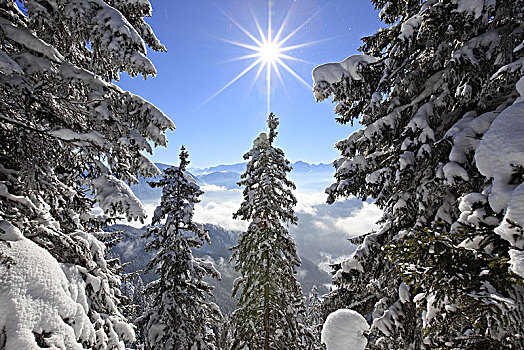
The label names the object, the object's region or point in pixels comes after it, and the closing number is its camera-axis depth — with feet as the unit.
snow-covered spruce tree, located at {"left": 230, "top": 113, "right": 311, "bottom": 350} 38.88
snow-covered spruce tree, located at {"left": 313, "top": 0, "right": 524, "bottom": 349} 8.87
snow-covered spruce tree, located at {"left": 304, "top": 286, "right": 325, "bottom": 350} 106.93
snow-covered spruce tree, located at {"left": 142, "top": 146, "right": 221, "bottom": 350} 36.35
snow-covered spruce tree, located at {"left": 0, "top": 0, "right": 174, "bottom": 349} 9.36
